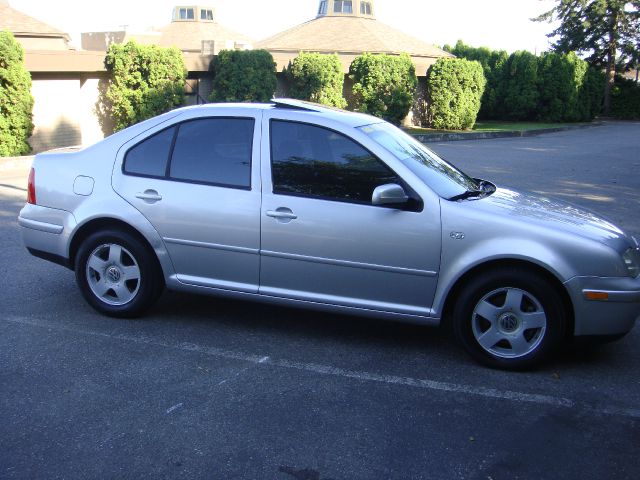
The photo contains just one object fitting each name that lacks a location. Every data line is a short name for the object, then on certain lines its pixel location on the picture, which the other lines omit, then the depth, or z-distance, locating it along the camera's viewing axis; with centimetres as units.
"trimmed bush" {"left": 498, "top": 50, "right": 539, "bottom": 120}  3575
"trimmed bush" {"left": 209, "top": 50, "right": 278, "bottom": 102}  2283
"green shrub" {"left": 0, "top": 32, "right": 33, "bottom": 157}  1647
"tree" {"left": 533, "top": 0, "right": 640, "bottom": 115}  4134
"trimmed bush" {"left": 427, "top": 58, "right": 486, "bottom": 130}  2875
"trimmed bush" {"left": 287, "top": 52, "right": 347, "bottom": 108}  2514
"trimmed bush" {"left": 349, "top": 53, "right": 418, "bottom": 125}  2670
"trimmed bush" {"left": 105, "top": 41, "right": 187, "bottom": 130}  2006
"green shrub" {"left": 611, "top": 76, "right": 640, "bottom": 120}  4041
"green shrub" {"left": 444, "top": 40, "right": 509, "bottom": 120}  3672
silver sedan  465
